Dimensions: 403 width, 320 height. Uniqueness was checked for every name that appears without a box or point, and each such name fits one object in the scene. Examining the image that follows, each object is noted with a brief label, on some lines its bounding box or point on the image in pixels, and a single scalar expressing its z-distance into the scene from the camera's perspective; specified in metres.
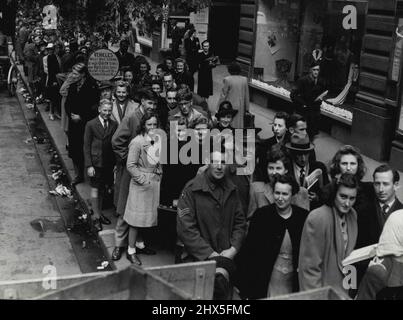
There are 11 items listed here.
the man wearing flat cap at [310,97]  12.05
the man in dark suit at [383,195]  5.81
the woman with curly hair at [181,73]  13.25
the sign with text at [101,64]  11.32
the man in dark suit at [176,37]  23.47
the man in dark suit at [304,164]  6.67
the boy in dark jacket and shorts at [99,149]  9.07
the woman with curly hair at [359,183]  5.48
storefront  12.99
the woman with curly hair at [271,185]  6.07
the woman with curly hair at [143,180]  7.57
